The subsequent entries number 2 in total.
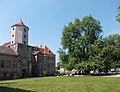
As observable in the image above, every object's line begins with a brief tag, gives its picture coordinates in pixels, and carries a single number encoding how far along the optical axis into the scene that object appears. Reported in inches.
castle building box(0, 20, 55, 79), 1168.7
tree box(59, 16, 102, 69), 1085.5
